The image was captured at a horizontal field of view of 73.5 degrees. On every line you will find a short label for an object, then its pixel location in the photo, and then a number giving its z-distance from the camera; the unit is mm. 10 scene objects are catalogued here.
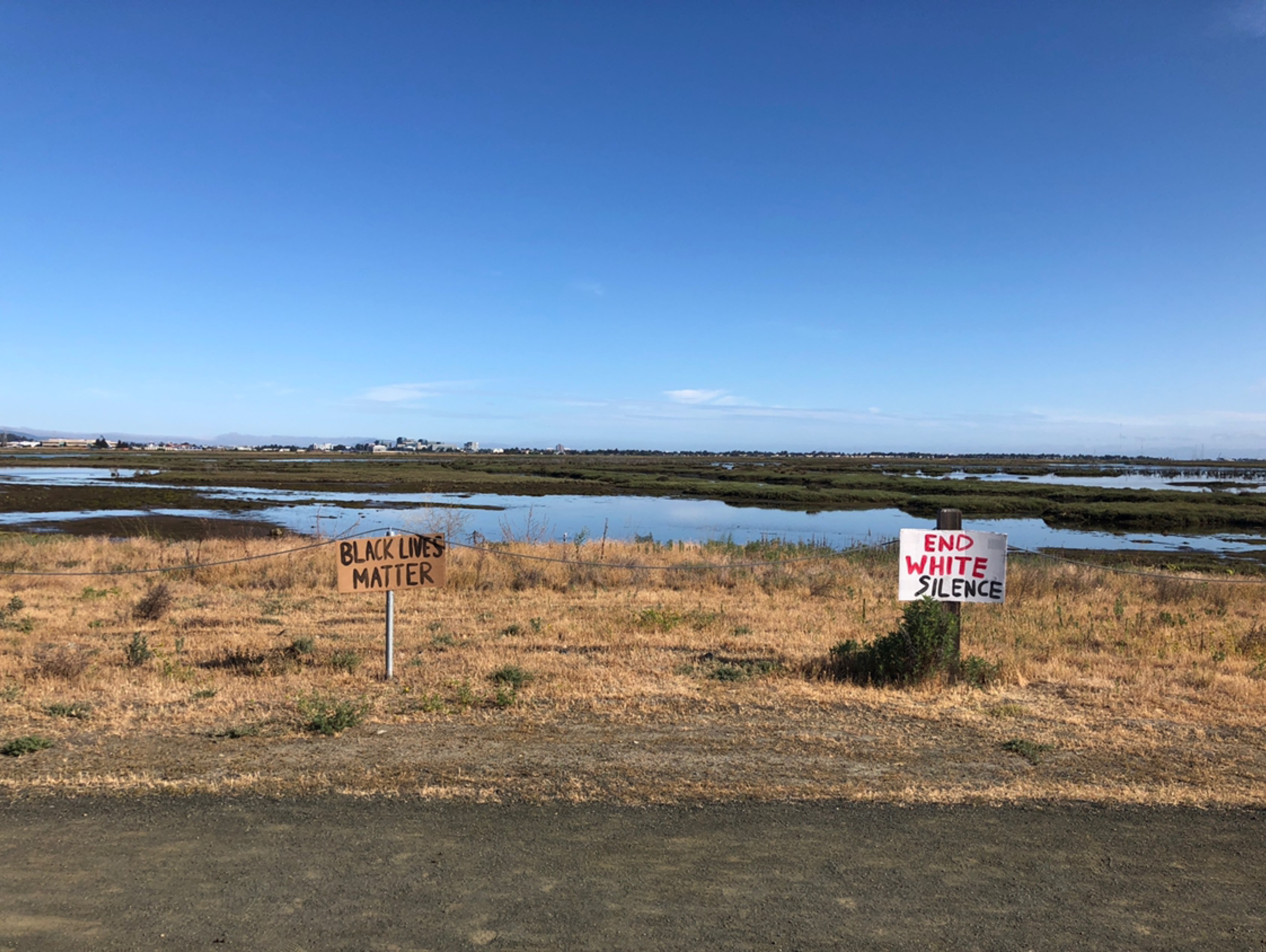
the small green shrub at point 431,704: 7547
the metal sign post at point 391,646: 8617
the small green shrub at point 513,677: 8500
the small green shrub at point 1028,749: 6398
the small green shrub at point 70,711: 7219
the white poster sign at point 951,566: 8906
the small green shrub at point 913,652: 8648
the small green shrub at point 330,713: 6879
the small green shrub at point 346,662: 9039
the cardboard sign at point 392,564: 8727
